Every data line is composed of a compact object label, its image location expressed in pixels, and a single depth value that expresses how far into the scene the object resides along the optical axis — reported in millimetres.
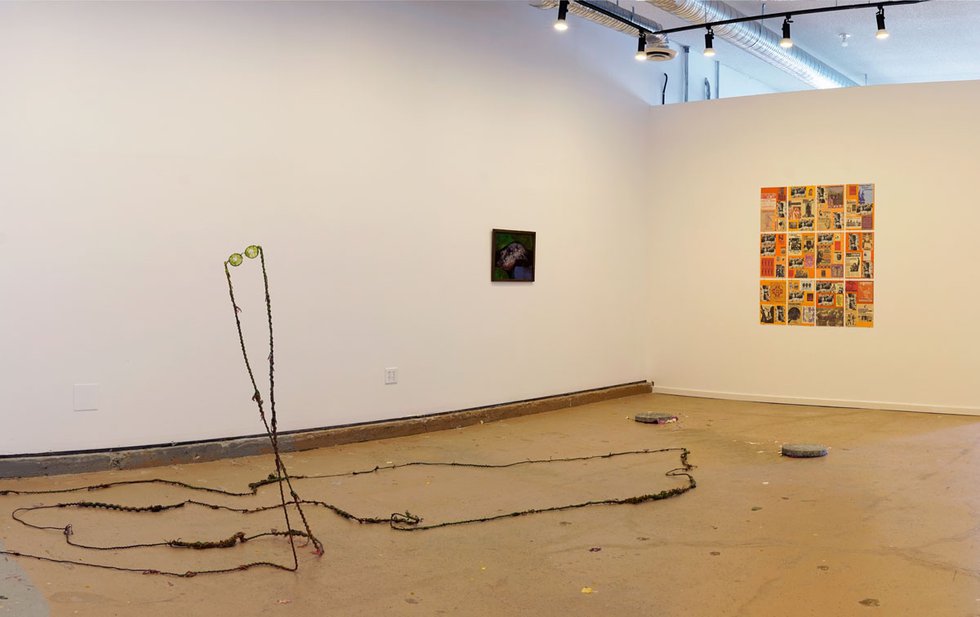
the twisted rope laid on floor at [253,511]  3967
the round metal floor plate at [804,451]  5988
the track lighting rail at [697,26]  6717
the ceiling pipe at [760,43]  7195
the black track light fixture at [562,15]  6547
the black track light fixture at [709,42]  7266
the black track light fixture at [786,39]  6906
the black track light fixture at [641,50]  7366
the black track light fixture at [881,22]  6898
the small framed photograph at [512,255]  7410
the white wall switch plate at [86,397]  5375
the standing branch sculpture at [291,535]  3482
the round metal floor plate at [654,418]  7215
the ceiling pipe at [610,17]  7121
